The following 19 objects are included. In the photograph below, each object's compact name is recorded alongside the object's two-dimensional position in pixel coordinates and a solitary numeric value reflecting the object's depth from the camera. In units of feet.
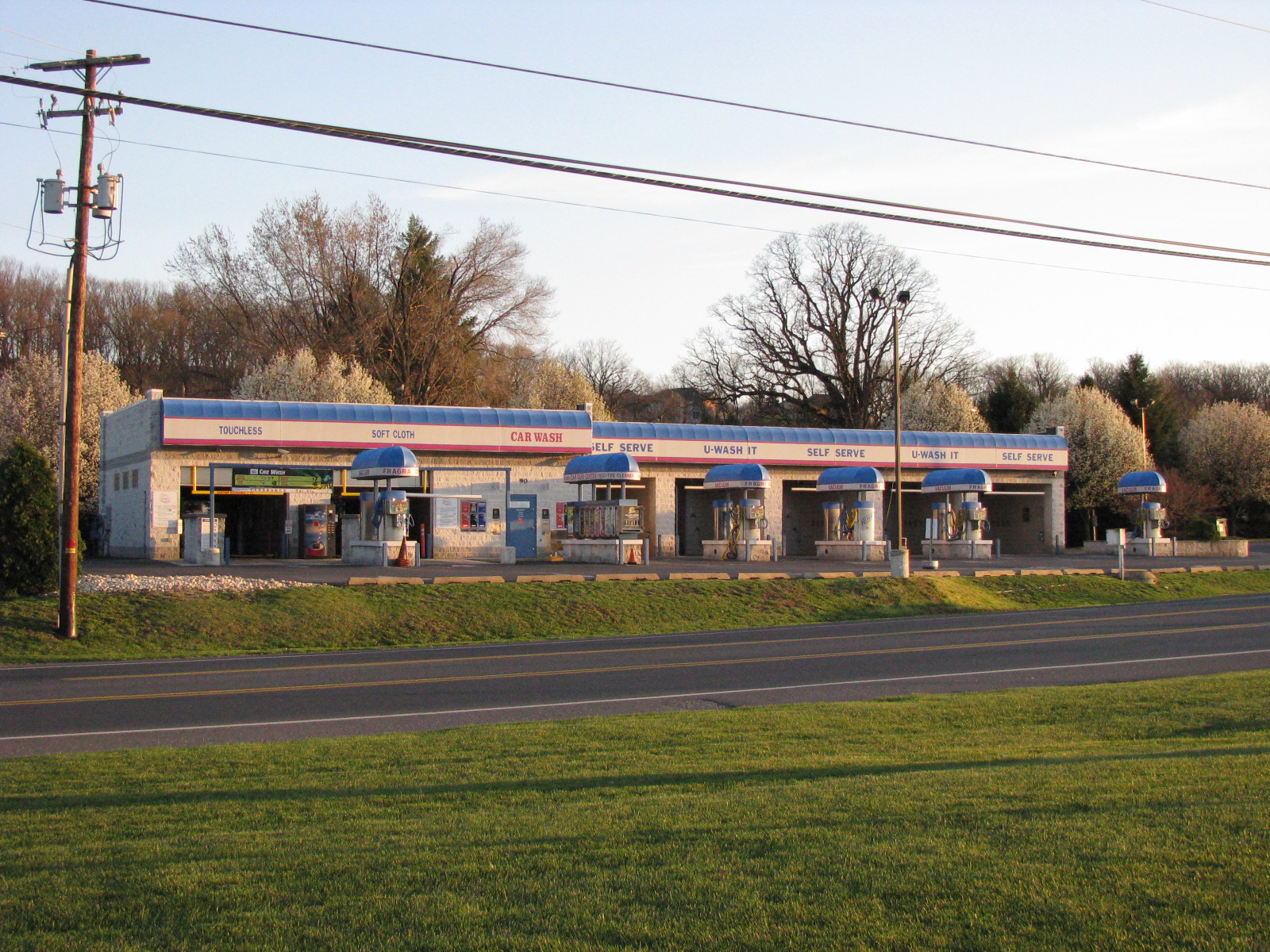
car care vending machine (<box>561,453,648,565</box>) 119.55
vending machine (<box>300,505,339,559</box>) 124.98
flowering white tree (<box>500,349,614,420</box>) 217.56
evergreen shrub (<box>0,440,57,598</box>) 76.69
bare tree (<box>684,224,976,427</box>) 234.79
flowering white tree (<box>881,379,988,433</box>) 231.50
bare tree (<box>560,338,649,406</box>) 303.68
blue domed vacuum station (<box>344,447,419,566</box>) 109.29
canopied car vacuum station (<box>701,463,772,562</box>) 134.10
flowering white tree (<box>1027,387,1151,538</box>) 215.92
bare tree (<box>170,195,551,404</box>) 191.21
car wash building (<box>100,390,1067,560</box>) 121.29
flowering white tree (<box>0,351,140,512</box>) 168.35
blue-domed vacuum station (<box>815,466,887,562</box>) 139.13
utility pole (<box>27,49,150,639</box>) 68.33
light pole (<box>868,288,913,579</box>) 106.22
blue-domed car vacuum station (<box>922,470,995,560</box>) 149.28
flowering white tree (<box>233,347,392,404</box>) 175.11
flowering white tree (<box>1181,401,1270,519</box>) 233.55
